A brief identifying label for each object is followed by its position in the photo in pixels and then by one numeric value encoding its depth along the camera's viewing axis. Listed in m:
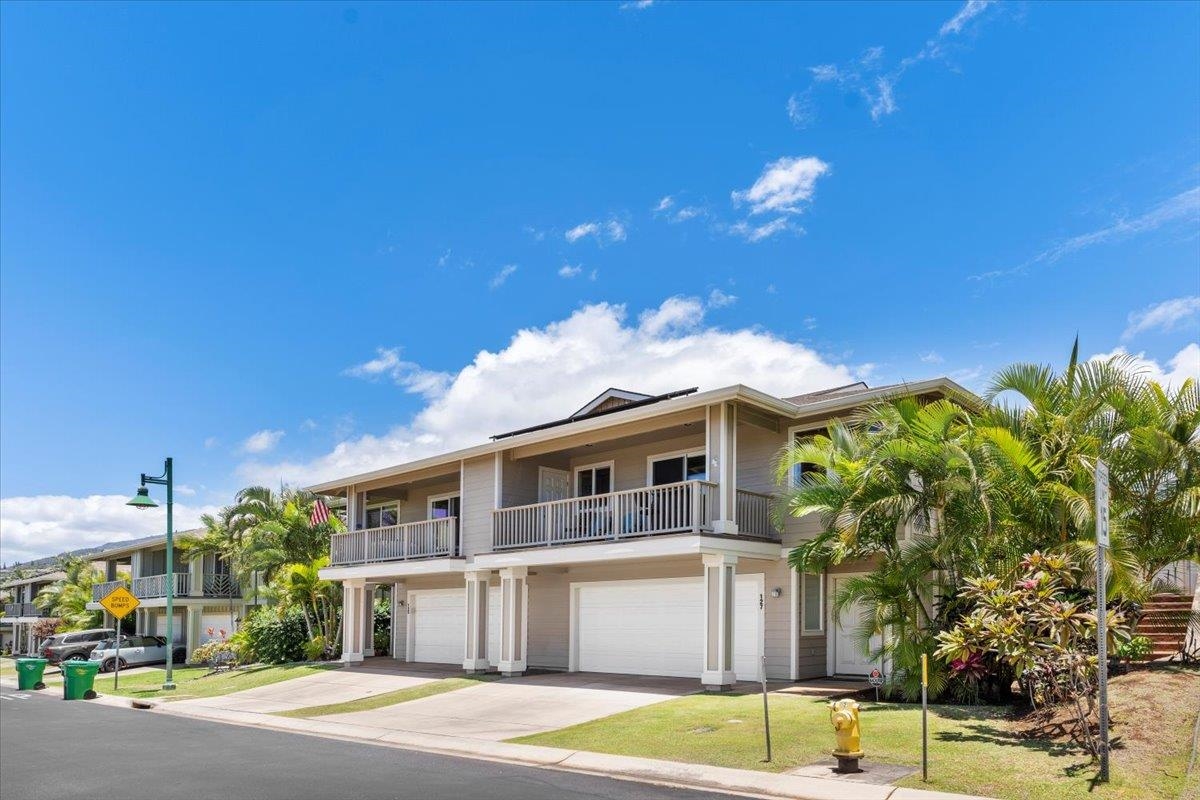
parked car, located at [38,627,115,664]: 36.69
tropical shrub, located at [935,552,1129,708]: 11.47
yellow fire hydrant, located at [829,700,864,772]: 10.87
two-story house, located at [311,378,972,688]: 18.81
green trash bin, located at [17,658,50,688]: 29.41
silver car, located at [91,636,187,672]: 35.41
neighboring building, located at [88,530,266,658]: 40.12
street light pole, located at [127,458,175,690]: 24.28
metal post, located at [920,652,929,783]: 10.18
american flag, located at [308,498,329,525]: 30.88
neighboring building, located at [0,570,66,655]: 54.75
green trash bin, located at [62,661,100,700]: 25.55
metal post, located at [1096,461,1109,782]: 9.41
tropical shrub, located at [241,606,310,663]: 29.80
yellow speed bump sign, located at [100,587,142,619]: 25.36
